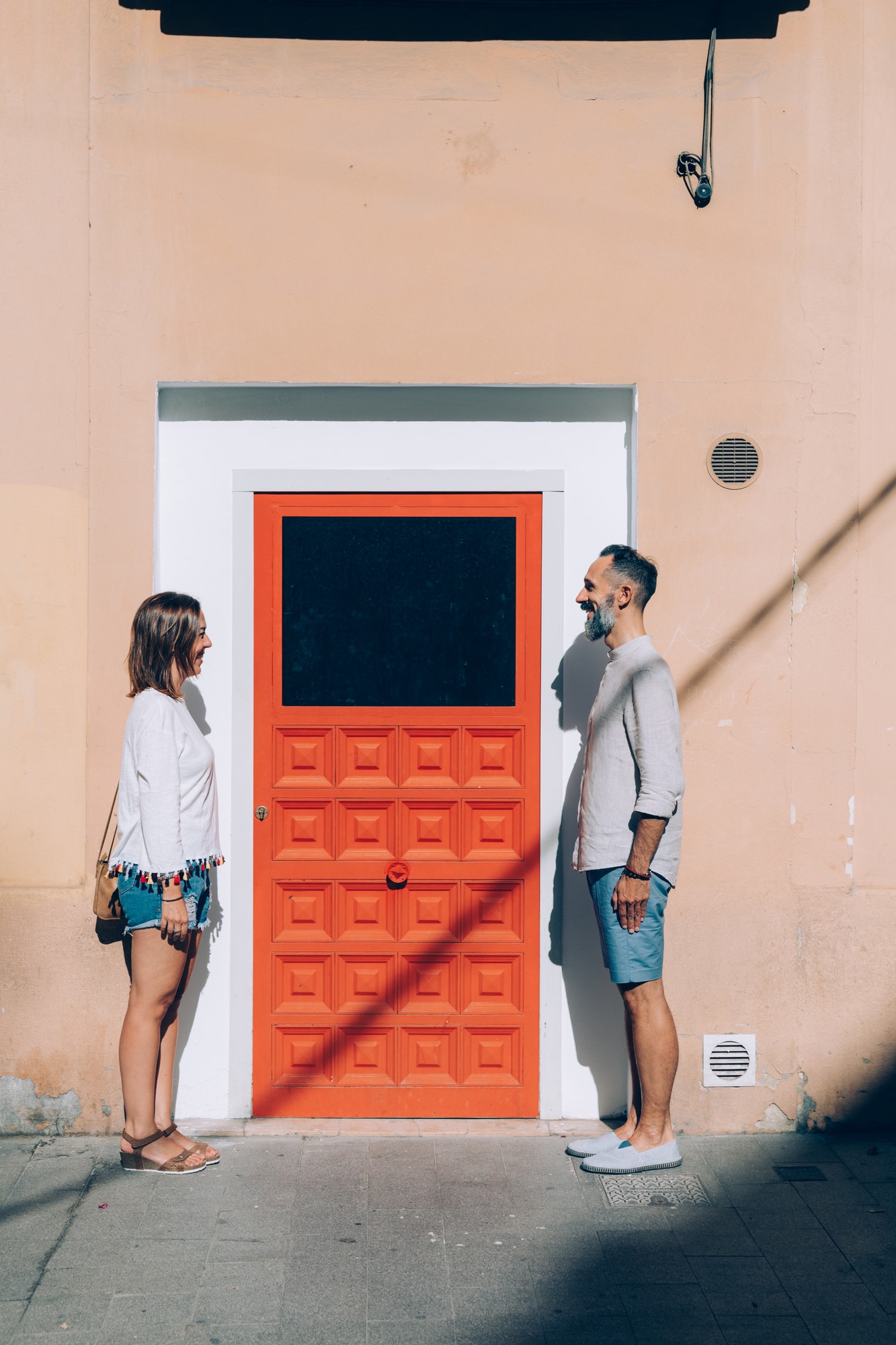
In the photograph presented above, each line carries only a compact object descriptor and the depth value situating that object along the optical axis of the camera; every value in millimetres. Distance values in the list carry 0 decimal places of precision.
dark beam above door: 4199
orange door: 4406
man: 3793
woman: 3707
